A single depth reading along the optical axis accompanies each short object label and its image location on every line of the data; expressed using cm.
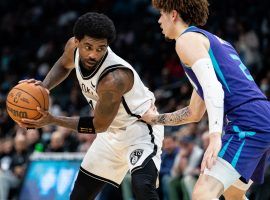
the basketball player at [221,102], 408
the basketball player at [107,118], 497
